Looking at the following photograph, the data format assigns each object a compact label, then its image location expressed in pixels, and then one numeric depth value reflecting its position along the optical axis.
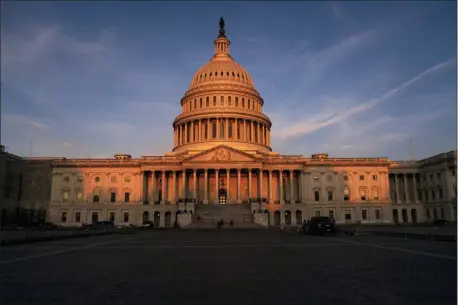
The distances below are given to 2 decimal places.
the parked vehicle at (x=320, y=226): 42.95
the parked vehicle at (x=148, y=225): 77.72
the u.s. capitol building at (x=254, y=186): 92.88
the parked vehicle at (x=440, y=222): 76.05
